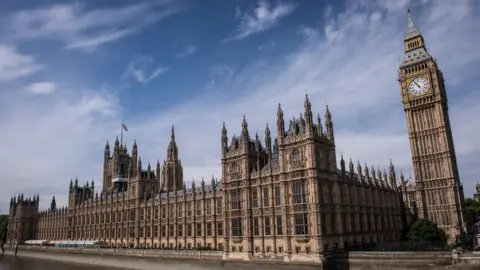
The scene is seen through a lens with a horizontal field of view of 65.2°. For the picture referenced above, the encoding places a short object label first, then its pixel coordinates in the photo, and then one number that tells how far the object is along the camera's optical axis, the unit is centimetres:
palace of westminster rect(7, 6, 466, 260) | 5844
